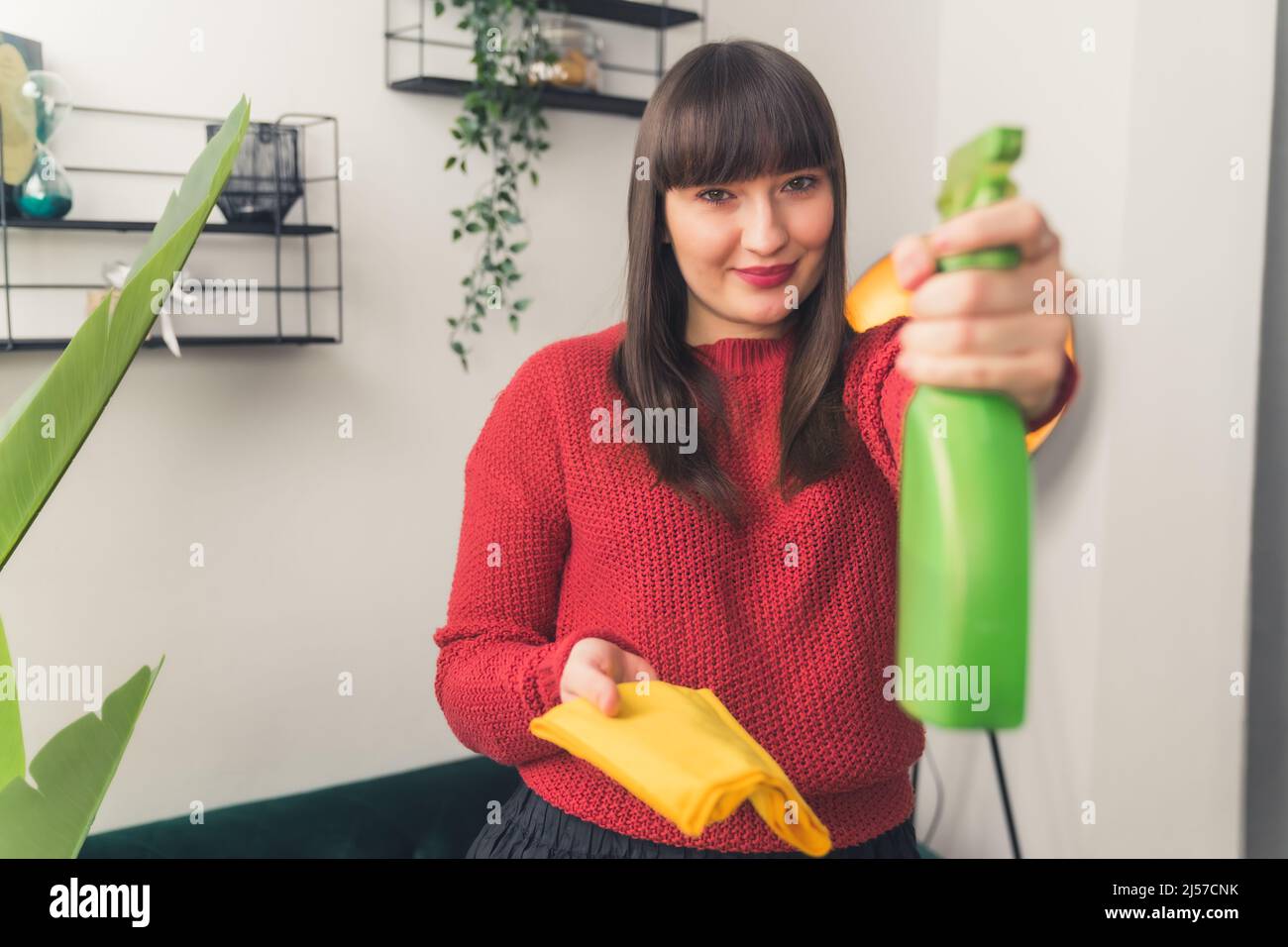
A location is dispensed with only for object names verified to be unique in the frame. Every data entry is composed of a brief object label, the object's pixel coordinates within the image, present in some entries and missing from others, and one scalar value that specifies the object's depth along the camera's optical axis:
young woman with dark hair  0.89
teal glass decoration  1.34
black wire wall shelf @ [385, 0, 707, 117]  1.63
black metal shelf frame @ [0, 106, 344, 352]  1.35
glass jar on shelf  1.72
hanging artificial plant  1.64
